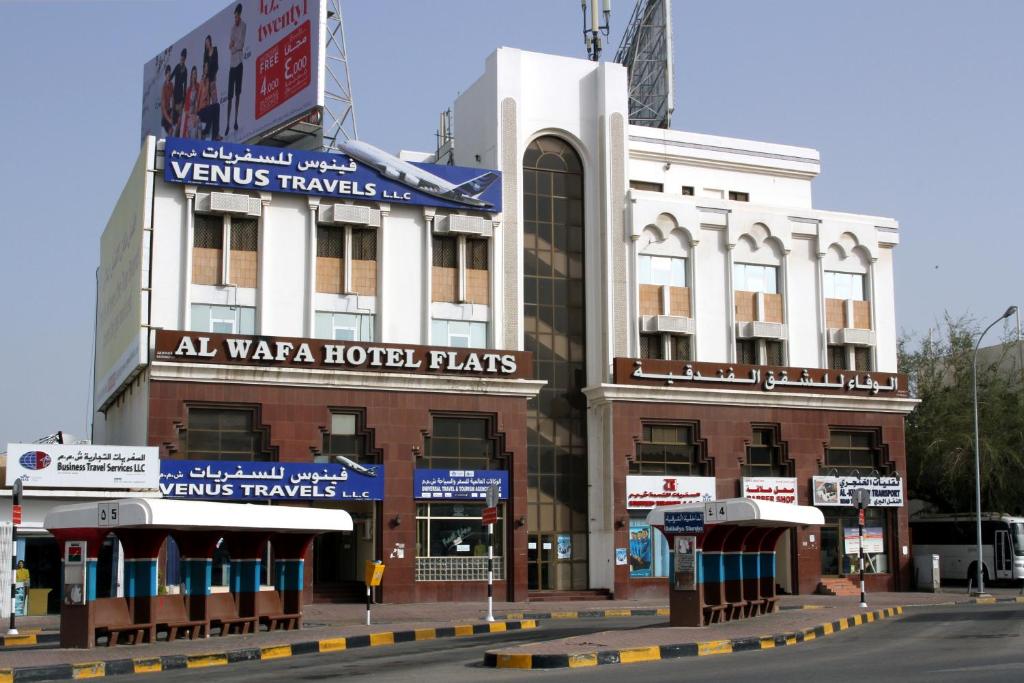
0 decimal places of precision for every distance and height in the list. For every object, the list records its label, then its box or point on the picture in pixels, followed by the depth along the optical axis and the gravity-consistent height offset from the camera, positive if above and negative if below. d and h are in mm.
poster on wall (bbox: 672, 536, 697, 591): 26688 -978
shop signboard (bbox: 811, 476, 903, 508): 47656 +970
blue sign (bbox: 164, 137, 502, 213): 40344 +11213
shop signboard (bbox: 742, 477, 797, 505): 46469 +1000
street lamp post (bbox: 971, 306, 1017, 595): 44688 +1212
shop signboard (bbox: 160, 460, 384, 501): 37969 +1178
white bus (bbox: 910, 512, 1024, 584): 50344 -1146
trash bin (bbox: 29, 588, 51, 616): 36500 -2267
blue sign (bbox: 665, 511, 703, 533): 26953 -104
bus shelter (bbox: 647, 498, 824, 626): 26703 -770
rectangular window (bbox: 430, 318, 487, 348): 43125 +6219
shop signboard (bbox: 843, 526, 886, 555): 48344 -935
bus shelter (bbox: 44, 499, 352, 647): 23859 -532
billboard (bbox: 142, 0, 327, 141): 44906 +17146
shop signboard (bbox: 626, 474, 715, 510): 44531 +919
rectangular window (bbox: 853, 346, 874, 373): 50469 +6163
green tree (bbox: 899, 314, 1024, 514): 53188 +3680
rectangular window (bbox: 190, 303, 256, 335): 40156 +6291
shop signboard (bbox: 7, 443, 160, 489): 35250 +1528
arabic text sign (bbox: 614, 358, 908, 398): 45344 +5073
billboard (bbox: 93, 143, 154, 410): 39906 +7983
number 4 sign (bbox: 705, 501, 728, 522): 26719 +101
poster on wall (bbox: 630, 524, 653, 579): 44375 -1231
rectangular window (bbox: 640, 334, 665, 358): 46562 +6174
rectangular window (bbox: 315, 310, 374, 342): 41625 +6269
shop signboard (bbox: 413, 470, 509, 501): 41281 +1117
